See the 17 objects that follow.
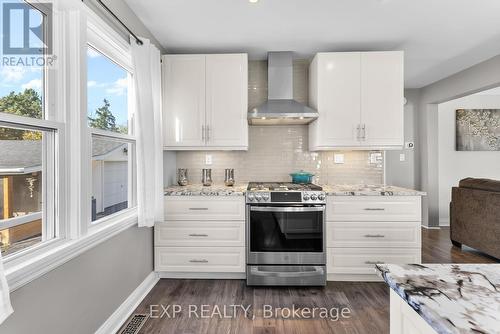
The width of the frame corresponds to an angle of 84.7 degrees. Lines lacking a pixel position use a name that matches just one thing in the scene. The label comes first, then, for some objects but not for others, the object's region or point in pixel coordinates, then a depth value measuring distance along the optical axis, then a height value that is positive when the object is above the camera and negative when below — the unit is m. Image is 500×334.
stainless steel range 2.61 -0.67
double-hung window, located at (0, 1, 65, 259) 1.25 +0.09
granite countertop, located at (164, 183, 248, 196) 2.72 -0.23
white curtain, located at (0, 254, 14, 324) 0.95 -0.45
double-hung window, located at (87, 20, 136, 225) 1.91 +0.34
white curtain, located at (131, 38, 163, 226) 2.23 +0.32
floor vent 1.97 -1.16
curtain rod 1.76 +1.05
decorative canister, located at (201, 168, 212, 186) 3.18 -0.11
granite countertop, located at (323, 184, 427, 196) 2.68 -0.25
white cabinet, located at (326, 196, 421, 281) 2.69 -0.65
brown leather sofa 3.15 -0.62
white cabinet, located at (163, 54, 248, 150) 2.96 +0.72
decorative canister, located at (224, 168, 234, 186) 3.11 -0.11
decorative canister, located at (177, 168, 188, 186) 3.17 -0.11
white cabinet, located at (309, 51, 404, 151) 2.89 +0.72
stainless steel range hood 3.05 +0.95
